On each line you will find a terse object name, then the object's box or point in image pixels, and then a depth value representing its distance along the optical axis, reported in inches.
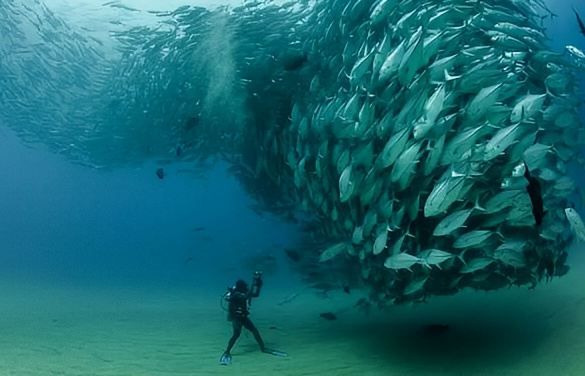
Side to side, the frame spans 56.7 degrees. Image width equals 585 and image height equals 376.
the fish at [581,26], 154.1
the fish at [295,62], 273.4
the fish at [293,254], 351.9
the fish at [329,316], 334.6
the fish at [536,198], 149.6
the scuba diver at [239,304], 275.6
